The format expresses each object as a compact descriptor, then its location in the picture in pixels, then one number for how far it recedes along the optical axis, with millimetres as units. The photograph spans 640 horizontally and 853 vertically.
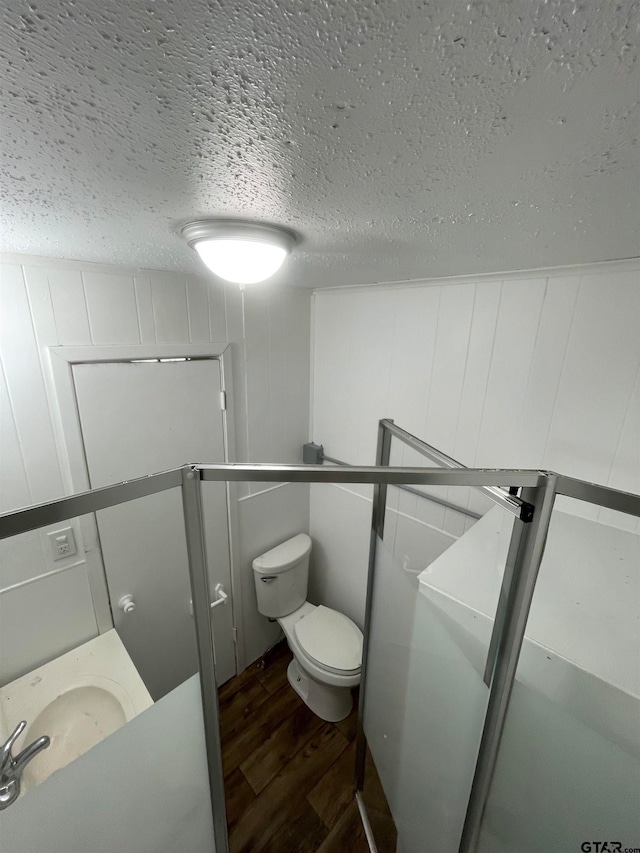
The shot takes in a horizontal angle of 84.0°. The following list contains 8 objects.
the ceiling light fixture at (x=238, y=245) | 710
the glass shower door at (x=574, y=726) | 646
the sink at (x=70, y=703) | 1062
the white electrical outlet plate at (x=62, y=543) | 1275
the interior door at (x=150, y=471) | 1332
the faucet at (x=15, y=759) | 856
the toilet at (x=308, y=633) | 1677
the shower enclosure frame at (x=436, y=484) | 579
